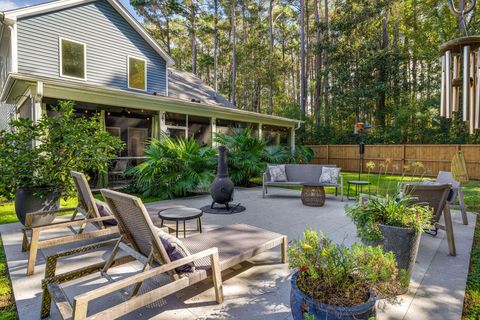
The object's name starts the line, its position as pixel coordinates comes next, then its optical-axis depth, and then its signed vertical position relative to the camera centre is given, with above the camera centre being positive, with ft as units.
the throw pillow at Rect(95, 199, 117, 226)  11.27 -2.50
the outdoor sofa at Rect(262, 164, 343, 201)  24.29 -1.78
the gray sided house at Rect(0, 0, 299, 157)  24.17 +9.51
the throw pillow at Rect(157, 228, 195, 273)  7.07 -2.58
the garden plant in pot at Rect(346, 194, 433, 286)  8.23 -2.21
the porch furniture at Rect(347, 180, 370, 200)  21.59 -2.21
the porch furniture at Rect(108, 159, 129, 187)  26.17 -1.66
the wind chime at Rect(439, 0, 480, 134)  8.60 +2.88
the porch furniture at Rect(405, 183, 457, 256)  10.43 -1.68
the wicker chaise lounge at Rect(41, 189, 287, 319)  5.68 -3.06
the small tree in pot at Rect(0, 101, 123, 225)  13.37 -0.25
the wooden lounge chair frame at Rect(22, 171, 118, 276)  9.34 -2.79
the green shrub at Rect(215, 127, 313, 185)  28.55 -0.01
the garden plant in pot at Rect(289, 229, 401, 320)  5.42 -2.84
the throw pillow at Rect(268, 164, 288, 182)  24.64 -1.75
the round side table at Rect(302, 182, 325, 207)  19.95 -2.98
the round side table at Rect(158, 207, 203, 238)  11.62 -2.72
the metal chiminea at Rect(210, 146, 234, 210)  17.94 -1.99
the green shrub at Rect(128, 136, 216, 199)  23.26 -1.54
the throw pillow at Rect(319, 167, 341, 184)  22.94 -1.70
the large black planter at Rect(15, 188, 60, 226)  13.37 -2.53
